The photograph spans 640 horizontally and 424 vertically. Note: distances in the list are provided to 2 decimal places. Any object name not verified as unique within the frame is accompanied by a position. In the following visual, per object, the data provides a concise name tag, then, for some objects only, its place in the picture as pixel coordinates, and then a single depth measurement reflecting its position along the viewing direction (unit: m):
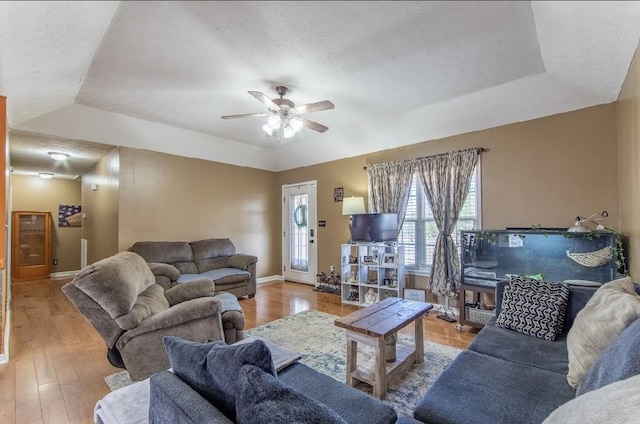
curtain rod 3.82
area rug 2.21
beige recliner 1.98
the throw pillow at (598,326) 1.44
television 4.40
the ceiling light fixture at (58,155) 4.89
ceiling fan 3.05
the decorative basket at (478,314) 3.26
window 4.38
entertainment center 4.39
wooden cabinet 6.43
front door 5.90
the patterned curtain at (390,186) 4.50
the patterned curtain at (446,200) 3.92
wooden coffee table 2.09
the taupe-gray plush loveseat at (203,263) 4.19
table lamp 4.64
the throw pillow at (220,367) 0.92
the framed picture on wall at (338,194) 5.41
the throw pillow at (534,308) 2.10
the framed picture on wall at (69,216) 7.10
